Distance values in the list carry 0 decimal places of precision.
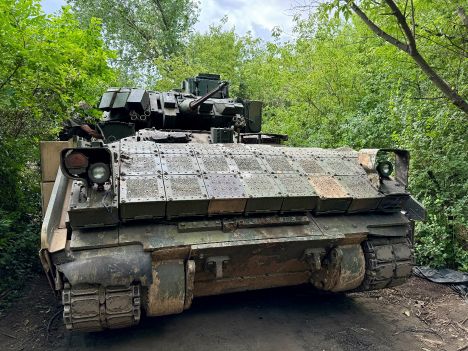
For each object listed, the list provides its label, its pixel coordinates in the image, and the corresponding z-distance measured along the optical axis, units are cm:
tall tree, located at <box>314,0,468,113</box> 407
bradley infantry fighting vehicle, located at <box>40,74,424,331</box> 342
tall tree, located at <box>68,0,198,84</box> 2256
